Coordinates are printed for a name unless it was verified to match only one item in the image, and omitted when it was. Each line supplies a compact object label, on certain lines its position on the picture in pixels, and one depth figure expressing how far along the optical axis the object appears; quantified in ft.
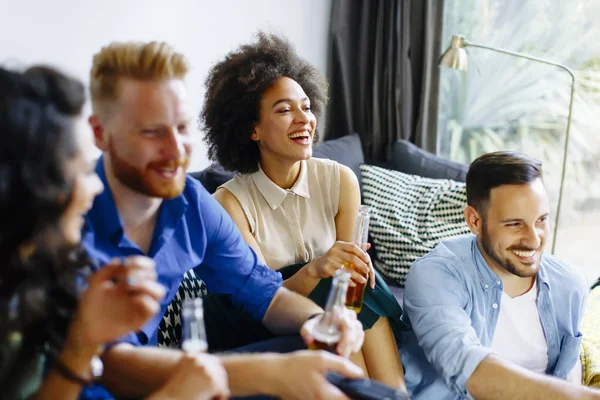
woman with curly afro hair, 6.75
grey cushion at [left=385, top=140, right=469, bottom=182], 9.25
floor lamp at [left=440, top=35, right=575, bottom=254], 8.98
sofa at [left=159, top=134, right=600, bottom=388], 8.41
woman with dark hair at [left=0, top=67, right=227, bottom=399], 3.18
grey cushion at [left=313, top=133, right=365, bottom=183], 9.31
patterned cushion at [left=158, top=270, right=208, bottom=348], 5.93
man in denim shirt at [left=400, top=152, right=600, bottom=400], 5.58
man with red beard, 3.89
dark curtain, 10.68
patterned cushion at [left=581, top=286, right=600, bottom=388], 6.00
